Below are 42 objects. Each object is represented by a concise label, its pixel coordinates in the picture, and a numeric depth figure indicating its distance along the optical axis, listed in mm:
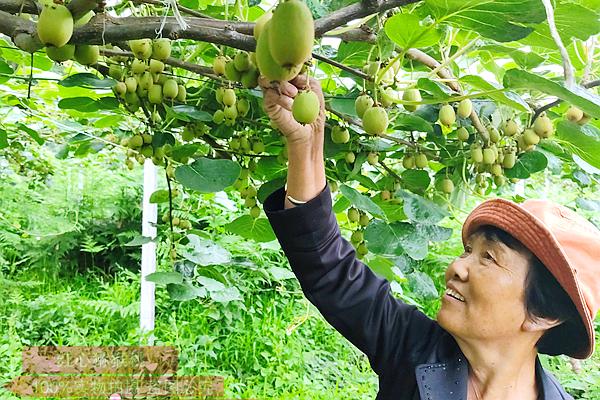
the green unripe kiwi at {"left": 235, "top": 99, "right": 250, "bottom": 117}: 1144
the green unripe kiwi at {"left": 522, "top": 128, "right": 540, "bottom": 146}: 1197
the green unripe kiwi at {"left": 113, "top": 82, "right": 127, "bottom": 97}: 1076
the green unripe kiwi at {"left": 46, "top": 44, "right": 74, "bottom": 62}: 712
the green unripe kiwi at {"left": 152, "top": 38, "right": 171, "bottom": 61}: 945
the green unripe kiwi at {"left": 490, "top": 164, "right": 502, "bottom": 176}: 1261
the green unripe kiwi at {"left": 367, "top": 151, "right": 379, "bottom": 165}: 1287
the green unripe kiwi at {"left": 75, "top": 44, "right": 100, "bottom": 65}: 772
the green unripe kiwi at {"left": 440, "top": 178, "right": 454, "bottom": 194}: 1358
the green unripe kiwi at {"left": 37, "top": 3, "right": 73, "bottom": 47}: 614
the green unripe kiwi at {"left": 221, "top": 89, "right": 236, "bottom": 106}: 1087
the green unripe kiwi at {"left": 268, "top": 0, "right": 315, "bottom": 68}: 510
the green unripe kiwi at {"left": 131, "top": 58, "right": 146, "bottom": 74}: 1052
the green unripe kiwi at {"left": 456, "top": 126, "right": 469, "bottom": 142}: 1254
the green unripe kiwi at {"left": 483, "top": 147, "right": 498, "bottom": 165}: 1227
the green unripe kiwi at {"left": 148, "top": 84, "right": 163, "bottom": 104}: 1105
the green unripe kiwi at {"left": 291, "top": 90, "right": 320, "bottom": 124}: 679
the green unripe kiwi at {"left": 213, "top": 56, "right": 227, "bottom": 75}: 929
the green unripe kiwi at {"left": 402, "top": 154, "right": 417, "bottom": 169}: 1364
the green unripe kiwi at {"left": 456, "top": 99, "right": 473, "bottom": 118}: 1123
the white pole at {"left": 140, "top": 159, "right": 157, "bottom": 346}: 2842
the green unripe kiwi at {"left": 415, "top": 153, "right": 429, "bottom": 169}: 1343
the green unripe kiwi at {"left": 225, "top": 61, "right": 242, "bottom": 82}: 839
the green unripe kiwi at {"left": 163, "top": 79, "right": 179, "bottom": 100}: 1107
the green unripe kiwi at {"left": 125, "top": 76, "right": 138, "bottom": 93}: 1088
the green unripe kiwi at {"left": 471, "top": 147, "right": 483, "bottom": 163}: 1228
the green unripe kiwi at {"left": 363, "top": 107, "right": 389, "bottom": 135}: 849
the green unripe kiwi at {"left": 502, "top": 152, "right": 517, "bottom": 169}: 1273
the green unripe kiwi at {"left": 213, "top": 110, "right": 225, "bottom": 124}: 1143
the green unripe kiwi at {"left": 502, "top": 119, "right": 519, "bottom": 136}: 1241
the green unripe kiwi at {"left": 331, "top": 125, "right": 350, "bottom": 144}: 1151
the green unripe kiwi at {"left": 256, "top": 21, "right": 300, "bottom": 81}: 542
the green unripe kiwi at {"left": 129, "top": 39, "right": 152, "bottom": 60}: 943
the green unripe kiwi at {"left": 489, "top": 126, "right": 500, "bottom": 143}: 1245
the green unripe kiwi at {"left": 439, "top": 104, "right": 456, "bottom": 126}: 1120
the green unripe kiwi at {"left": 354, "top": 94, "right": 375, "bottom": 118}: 881
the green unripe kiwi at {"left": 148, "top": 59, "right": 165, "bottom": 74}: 1029
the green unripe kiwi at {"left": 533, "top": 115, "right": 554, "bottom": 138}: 1177
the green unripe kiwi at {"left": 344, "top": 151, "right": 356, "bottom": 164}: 1297
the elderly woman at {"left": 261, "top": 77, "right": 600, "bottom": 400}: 997
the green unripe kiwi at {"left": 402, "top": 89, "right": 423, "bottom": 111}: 1018
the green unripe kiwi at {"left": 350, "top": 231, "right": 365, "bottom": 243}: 1421
